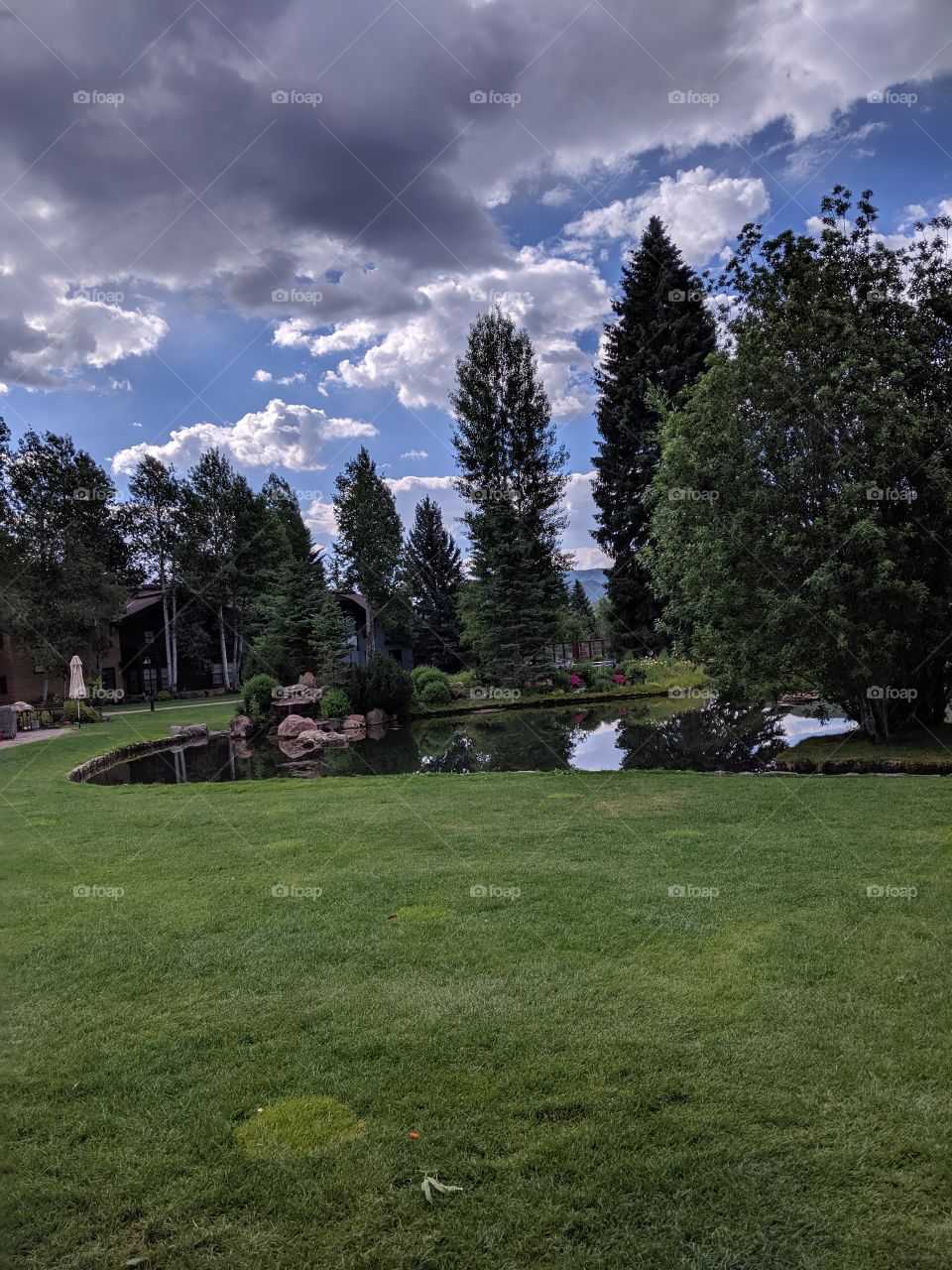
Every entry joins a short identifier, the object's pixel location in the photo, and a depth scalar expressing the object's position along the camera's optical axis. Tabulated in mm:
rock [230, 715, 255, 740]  20889
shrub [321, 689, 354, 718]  21469
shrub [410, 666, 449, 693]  24875
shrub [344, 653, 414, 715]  22172
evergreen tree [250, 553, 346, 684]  24750
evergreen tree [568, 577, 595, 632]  47031
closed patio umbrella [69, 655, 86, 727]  20781
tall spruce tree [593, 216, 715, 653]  28922
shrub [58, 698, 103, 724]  22359
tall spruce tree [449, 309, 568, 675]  26219
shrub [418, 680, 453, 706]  24234
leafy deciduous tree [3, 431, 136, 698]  26734
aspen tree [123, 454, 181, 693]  37312
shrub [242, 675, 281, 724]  22703
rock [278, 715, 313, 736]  19969
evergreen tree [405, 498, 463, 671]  43844
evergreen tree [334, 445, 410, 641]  30750
